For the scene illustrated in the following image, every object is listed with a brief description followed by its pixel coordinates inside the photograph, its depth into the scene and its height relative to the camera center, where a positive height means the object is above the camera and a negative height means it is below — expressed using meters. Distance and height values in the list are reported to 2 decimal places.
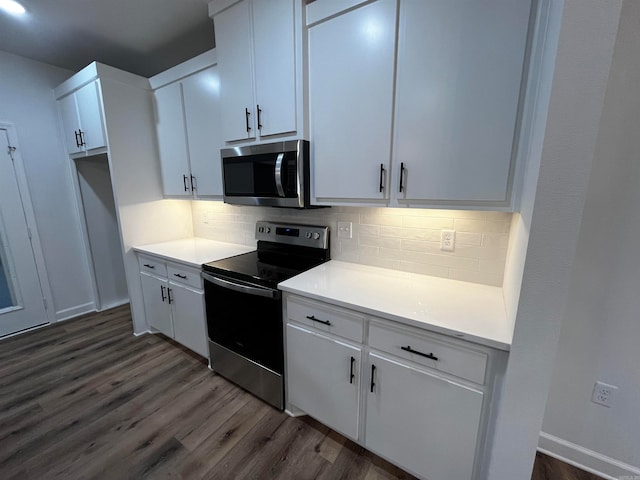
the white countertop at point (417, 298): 1.06 -0.55
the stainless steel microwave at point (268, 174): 1.63 +0.09
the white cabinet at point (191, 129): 2.10 +0.49
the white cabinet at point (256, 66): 1.57 +0.76
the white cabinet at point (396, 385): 1.08 -0.92
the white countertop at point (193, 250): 2.12 -0.56
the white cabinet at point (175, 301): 2.10 -0.96
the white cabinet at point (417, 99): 1.09 +0.41
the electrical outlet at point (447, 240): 1.54 -0.31
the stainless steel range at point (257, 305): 1.64 -0.75
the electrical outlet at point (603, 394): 1.30 -1.01
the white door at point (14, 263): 2.53 -0.74
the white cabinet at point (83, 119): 2.34 +0.64
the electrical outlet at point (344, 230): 1.90 -0.30
